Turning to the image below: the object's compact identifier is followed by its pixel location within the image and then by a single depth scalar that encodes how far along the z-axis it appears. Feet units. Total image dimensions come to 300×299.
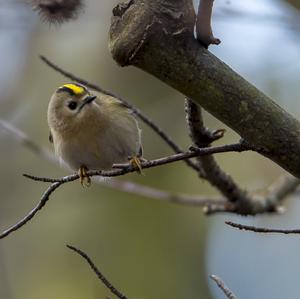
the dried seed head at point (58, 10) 13.55
